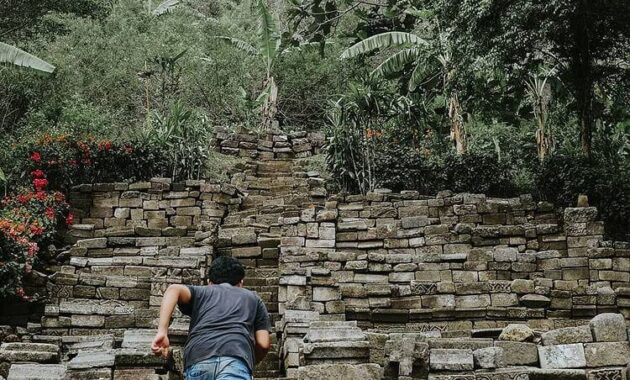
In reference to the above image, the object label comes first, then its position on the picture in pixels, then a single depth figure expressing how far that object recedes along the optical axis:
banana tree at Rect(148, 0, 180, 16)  29.56
